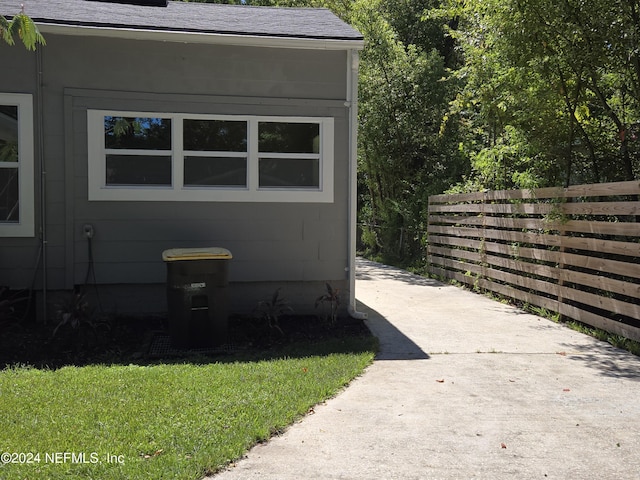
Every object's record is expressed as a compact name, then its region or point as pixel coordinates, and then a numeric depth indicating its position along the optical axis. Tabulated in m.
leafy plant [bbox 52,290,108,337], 6.36
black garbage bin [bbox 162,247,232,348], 6.30
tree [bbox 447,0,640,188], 6.85
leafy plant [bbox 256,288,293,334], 7.16
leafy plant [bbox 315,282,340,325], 7.46
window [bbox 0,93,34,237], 7.16
